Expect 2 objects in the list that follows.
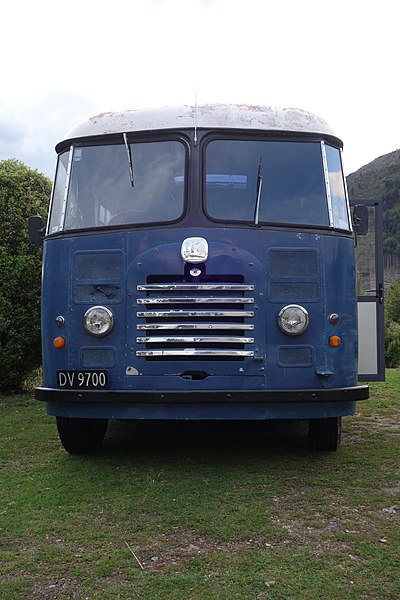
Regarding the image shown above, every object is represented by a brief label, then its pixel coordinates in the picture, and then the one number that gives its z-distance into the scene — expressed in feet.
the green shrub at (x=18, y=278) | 29.66
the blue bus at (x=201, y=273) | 16.48
